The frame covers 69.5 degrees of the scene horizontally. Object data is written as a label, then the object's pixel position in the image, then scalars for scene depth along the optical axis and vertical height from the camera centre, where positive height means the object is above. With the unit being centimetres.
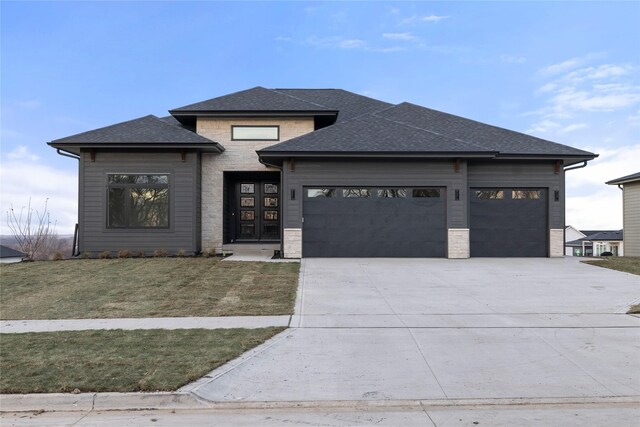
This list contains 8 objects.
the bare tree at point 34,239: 2462 -140
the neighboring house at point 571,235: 5789 -247
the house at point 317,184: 1656 +118
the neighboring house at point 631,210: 2403 +34
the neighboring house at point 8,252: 2880 -252
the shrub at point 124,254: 1686 -146
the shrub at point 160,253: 1700 -144
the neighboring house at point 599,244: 4262 -273
